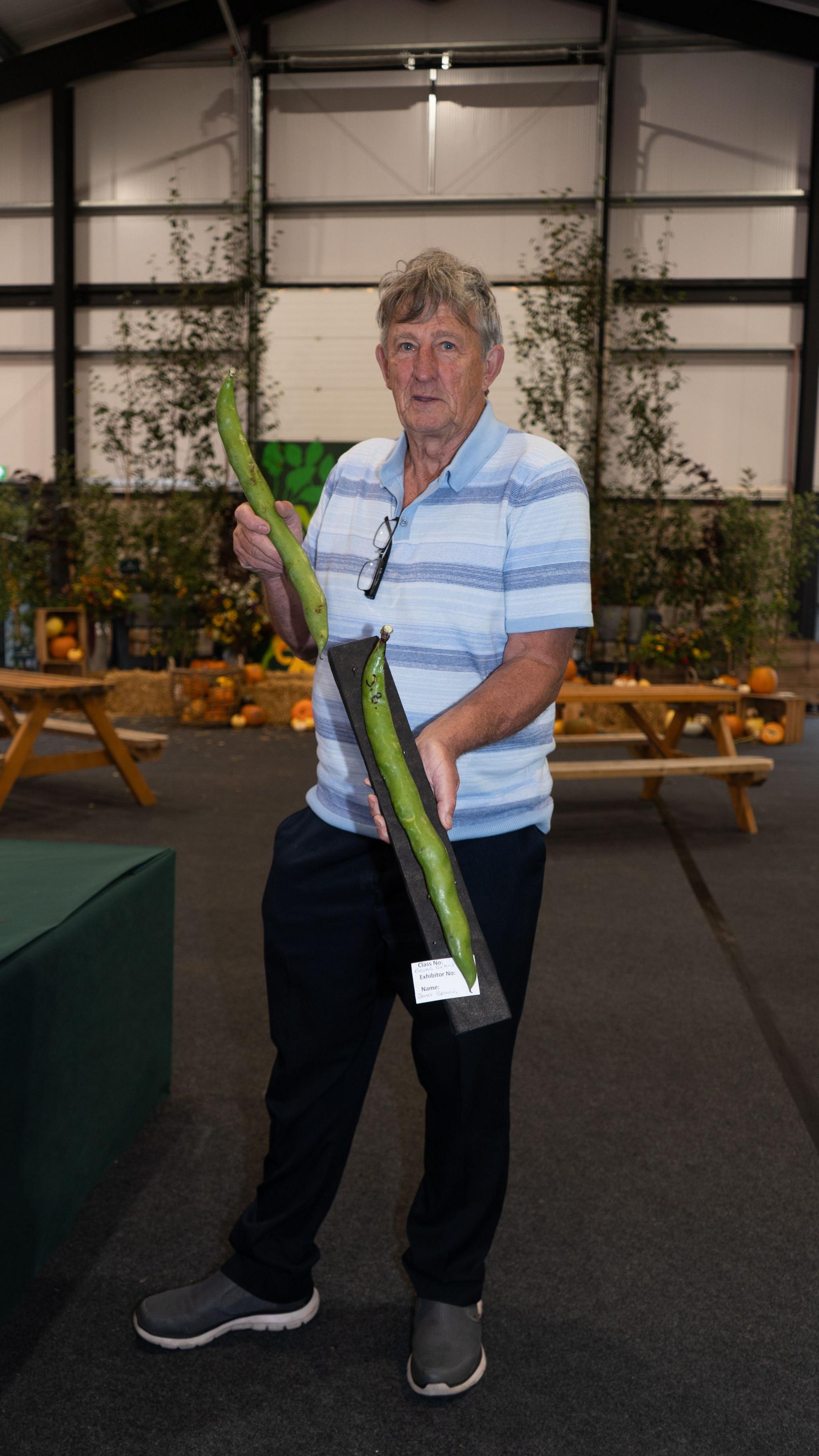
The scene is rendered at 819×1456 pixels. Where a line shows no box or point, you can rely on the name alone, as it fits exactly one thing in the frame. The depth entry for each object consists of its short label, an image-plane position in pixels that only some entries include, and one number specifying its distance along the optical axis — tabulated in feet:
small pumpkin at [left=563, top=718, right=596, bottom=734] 18.94
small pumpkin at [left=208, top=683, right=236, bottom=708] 25.66
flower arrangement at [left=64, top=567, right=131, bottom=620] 28.48
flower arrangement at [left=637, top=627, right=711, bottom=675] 27.68
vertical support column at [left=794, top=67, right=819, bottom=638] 31.96
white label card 3.10
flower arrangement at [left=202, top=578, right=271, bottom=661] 28.63
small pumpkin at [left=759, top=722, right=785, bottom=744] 24.50
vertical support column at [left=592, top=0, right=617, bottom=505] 30.94
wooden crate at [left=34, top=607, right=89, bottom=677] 27.61
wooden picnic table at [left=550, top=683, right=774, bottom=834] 15.19
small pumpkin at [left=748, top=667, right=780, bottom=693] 27.17
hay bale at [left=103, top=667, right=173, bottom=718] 27.48
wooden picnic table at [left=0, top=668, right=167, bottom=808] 14.64
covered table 5.06
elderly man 4.31
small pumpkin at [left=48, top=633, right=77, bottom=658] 27.96
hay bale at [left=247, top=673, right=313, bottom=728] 26.43
